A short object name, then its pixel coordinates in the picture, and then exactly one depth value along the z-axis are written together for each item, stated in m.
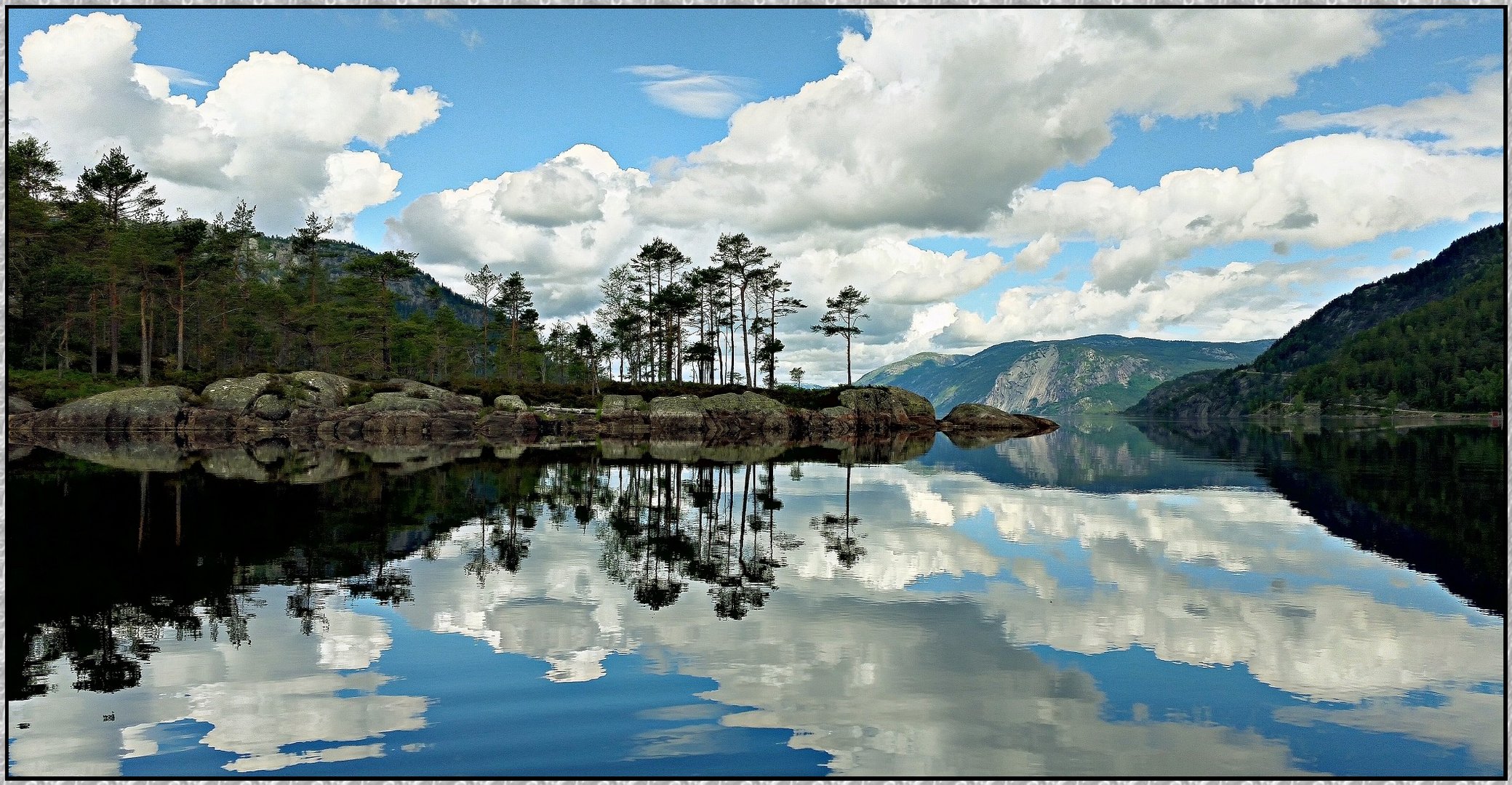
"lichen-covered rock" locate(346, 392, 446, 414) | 74.44
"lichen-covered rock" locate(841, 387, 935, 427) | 91.19
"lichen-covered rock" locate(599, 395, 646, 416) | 83.25
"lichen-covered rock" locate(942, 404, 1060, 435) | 96.12
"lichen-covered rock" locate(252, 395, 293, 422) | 71.38
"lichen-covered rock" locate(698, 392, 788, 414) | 84.19
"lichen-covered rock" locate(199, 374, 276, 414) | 70.31
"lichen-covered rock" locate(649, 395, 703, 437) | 80.94
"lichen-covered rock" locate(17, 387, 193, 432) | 66.00
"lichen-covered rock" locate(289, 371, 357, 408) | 74.00
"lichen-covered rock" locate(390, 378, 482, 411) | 77.88
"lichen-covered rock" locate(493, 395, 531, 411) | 79.88
